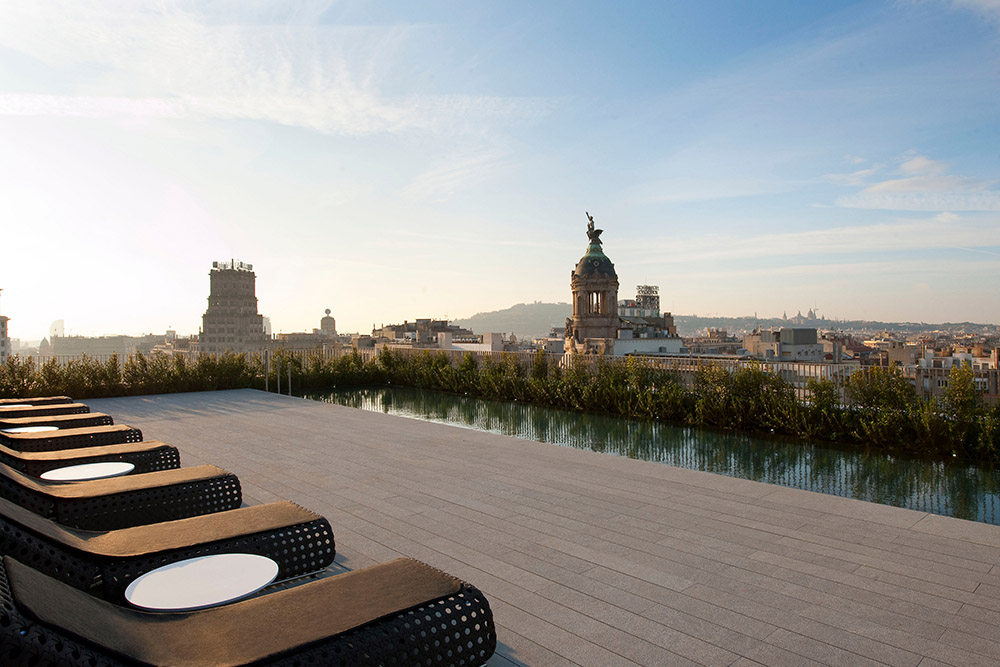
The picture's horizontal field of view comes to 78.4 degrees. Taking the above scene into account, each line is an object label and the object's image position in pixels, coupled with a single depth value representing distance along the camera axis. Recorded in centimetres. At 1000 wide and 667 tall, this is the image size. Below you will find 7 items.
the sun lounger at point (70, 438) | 427
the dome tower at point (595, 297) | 4131
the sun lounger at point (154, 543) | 206
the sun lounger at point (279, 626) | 127
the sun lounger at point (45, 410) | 570
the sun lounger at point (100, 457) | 359
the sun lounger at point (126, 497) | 280
